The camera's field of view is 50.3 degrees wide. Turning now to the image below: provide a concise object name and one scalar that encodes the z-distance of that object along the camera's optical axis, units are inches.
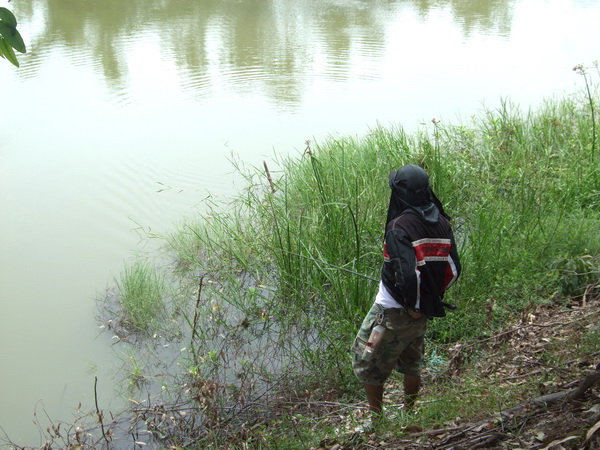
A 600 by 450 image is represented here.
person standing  112.6
